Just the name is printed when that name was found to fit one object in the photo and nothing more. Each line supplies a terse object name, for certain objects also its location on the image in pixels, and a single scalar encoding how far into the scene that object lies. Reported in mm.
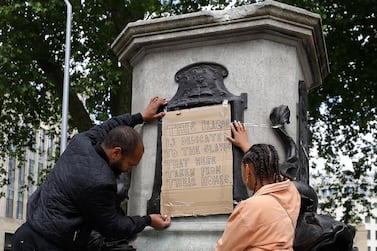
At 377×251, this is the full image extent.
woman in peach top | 3072
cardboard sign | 5008
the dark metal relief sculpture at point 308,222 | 4051
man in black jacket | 3695
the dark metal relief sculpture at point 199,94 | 5145
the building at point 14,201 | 49844
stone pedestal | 5094
